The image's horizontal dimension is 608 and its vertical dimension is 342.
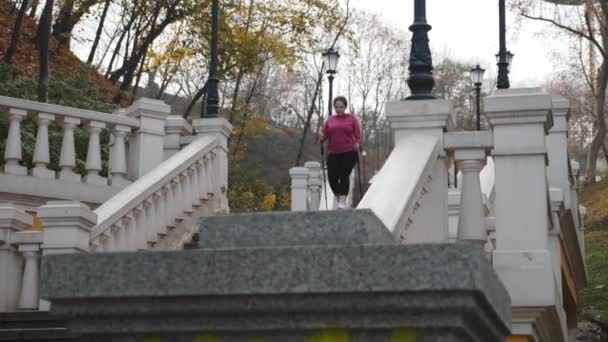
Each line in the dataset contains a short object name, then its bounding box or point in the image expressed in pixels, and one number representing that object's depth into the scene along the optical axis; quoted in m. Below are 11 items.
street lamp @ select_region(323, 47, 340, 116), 26.33
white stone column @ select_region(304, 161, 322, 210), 21.30
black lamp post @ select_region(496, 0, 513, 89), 13.01
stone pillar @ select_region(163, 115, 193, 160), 13.07
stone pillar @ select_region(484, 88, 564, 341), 7.75
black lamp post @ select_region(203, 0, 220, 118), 13.40
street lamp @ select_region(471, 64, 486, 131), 29.10
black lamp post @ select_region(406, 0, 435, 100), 8.71
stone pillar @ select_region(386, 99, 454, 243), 8.40
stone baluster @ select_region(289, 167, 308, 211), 20.39
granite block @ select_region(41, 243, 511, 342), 3.19
